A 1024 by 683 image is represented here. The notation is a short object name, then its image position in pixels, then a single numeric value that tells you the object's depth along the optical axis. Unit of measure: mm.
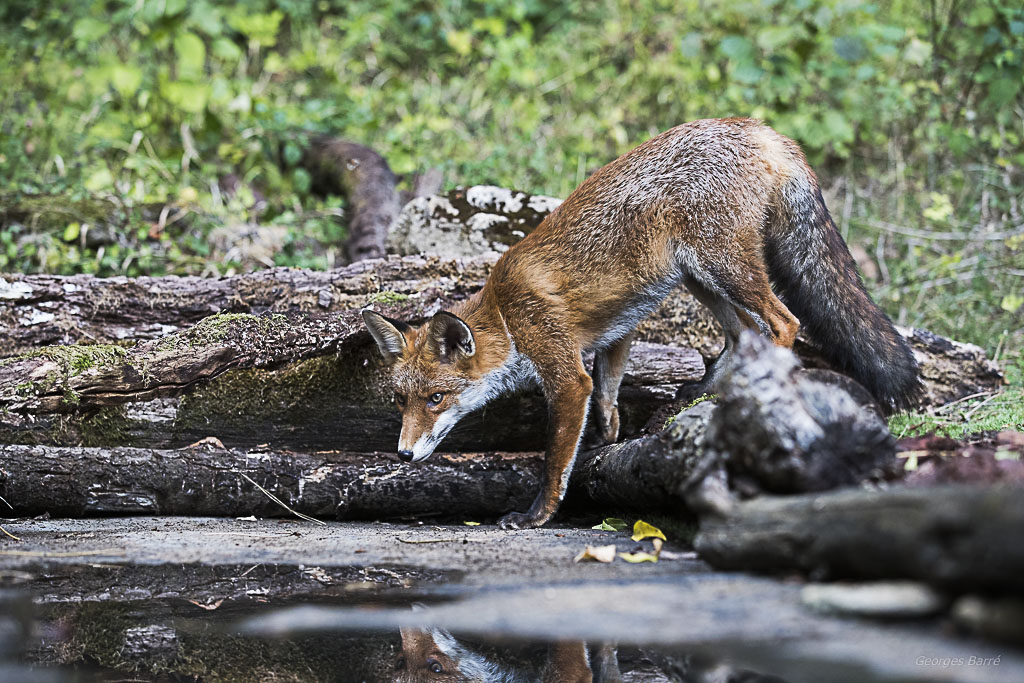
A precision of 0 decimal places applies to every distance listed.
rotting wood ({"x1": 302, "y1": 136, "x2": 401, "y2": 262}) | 16672
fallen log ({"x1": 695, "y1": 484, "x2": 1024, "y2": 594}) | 3482
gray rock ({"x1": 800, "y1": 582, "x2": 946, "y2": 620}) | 3854
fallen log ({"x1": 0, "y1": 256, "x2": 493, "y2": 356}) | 10516
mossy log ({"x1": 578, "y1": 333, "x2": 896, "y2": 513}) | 5172
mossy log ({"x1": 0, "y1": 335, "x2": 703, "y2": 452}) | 9422
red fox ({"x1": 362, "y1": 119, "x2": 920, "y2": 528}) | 9508
